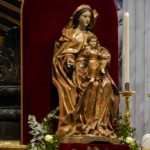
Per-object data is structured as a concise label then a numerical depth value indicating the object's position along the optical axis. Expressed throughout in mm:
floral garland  9164
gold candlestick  9508
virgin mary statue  9250
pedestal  9023
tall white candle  9570
